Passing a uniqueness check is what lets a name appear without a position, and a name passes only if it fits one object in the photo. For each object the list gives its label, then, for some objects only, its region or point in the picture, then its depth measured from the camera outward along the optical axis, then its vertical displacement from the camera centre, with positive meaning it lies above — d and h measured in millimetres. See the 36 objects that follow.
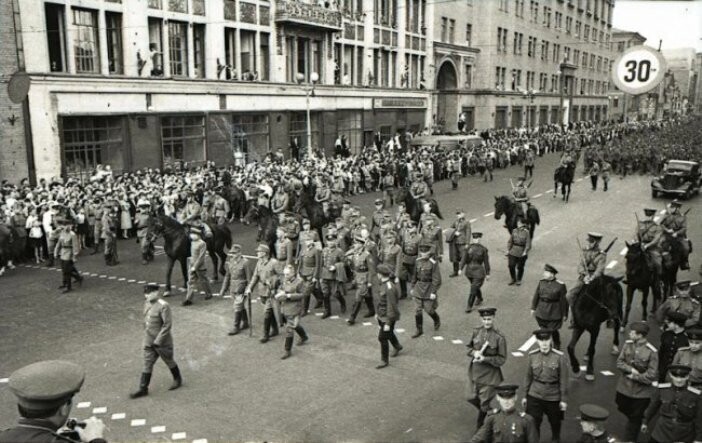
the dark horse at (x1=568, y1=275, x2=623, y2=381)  9703 -2890
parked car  27500 -2509
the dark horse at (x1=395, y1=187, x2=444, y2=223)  19312 -2494
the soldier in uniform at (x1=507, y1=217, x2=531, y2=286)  14130 -2829
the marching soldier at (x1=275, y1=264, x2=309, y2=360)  10633 -3013
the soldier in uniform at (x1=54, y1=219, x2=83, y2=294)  14312 -2904
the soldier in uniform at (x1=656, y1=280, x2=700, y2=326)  9461 -2736
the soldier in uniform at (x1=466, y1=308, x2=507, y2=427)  7836 -3014
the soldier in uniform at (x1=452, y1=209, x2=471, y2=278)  15369 -2760
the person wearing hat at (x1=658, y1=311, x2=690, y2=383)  8578 -2948
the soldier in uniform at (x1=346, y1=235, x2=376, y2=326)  12172 -2962
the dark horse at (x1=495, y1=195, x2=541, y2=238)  17141 -2397
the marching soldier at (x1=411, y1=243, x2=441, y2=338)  11453 -2970
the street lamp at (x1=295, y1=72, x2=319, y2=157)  33288 +2118
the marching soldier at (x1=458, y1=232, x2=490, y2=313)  12773 -2888
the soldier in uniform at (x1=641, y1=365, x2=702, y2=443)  6805 -3083
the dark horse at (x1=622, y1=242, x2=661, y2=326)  11875 -2788
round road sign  11109 +922
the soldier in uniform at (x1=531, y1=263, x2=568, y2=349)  9977 -2815
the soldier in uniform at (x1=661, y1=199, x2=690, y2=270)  13711 -2327
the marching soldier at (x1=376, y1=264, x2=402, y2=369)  10062 -3049
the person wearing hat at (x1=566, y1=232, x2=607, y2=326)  10023 -2416
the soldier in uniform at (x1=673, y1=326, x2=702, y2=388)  7328 -2751
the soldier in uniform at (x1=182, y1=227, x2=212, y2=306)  13172 -2900
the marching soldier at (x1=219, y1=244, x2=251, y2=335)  11742 -2971
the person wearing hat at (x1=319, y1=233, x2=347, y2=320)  12750 -3034
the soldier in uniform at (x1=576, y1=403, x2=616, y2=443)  6027 -2852
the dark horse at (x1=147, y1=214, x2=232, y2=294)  14156 -2565
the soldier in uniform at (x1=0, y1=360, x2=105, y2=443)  3453 -1565
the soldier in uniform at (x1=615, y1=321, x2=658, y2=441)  7473 -2995
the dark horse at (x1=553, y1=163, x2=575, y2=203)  26922 -2267
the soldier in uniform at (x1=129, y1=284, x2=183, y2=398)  9133 -3041
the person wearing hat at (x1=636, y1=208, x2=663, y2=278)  12370 -2438
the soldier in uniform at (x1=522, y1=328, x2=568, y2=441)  7336 -3000
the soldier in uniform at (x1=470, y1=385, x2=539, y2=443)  6172 -2938
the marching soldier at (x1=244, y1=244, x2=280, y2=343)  11297 -2892
